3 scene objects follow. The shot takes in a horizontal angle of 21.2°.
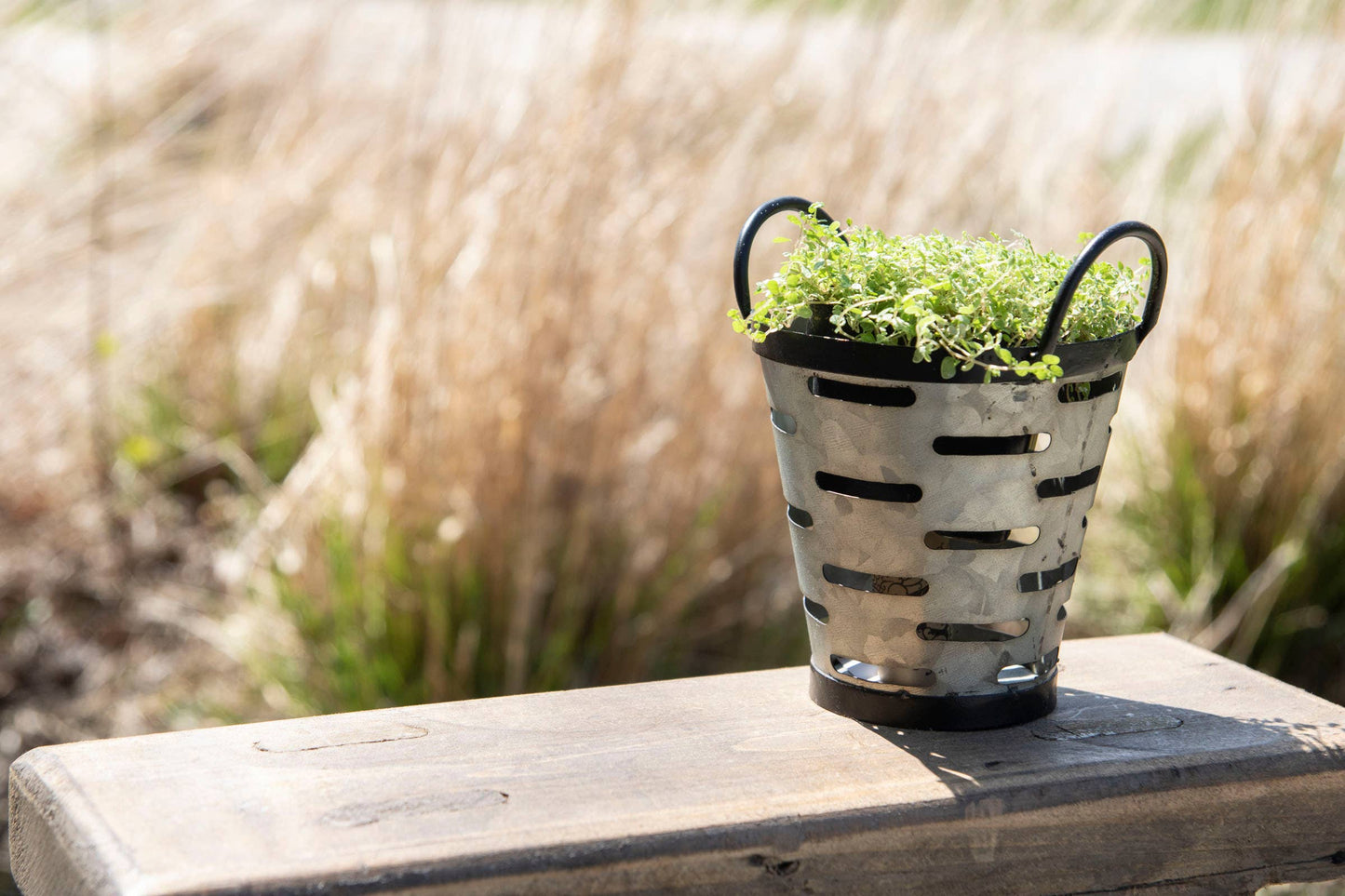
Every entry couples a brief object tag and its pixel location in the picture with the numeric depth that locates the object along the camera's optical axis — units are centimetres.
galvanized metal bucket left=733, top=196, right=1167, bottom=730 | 131
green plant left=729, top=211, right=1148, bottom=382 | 129
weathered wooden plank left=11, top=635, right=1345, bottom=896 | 124
